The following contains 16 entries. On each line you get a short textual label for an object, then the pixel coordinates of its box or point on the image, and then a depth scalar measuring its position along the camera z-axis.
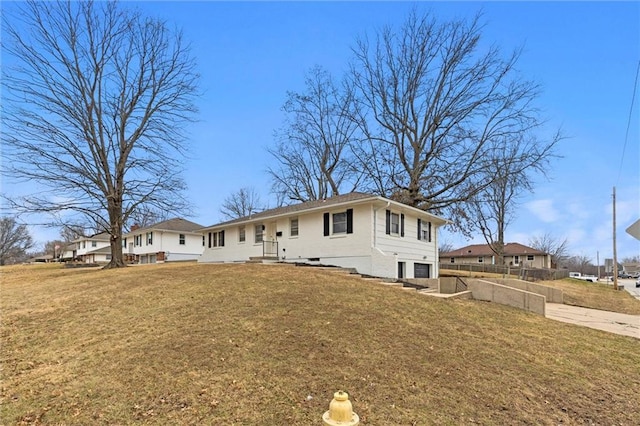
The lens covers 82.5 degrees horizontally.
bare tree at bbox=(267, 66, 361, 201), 33.75
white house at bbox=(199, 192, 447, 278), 16.00
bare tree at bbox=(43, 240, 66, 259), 69.36
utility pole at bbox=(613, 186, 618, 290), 31.55
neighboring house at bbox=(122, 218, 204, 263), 38.19
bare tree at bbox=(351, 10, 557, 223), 23.69
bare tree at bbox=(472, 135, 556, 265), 22.80
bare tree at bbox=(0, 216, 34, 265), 61.04
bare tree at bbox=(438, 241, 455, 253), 74.22
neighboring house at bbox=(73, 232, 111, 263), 53.72
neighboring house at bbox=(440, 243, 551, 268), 55.00
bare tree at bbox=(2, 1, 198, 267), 20.25
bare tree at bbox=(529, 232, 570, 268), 68.47
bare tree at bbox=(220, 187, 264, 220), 50.06
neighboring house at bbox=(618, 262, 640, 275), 97.29
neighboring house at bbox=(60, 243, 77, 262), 68.19
